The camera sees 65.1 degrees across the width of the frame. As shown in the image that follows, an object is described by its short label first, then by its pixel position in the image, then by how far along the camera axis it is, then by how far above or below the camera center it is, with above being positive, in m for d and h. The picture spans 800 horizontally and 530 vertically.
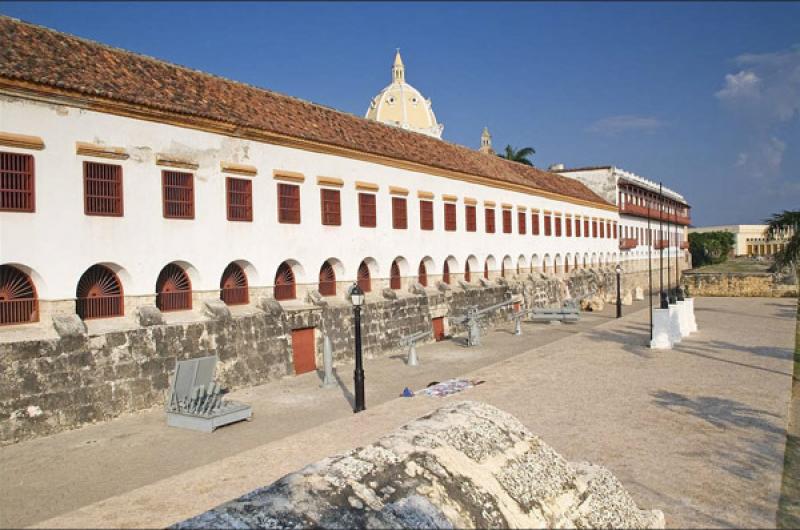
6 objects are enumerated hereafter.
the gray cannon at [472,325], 20.00 -2.09
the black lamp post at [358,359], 11.44 -1.78
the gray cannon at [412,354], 16.73 -2.46
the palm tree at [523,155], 51.03 +8.54
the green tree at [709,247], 71.31 +0.83
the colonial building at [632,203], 45.16 +4.29
